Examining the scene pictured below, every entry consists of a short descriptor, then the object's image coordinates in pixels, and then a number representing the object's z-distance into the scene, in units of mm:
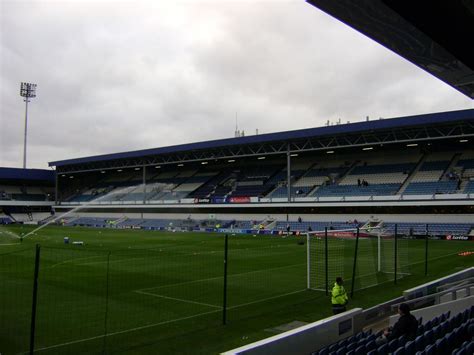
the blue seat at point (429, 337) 6796
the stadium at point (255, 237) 9844
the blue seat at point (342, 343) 7616
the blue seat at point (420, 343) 6477
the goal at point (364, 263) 17328
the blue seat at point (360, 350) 6644
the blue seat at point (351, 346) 7047
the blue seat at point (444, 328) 7363
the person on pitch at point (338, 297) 11328
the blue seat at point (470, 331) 7002
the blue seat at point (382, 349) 6454
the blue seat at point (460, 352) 5690
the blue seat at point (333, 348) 7423
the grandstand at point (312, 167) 46125
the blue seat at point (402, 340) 6943
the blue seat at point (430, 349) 5891
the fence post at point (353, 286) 14922
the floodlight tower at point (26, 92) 89250
